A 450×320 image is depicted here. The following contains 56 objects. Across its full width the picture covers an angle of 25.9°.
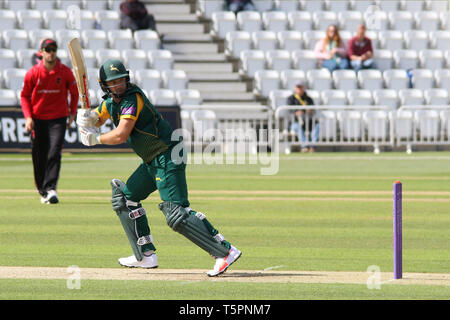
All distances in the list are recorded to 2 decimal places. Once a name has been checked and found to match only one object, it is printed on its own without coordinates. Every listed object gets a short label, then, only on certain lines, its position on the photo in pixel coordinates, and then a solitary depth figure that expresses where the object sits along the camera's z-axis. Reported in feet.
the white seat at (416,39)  96.48
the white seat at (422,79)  92.43
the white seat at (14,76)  82.58
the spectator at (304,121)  82.43
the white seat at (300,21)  95.53
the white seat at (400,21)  98.68
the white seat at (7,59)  84.53
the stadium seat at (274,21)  95.25
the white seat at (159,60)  89.30
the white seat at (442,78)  92.73
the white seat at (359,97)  88.53
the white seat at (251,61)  90.84
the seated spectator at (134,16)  90.63
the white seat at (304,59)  91.45
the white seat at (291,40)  93.20
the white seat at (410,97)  89.92
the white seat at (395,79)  91.76
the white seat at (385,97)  89.30
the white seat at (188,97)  85.71
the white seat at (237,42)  92.48
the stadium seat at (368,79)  91.15
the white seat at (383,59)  94.02
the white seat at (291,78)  89.25
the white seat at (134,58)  87.20
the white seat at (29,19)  89.45
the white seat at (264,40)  92.73
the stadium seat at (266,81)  89.04
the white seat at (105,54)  85.87
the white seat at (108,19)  91.49
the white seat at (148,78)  85.66
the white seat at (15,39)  86.28
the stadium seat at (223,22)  94.53
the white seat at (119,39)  89.30
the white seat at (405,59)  94.31
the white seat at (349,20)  96.68
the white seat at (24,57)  84.38
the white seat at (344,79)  90.38
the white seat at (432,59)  94.53
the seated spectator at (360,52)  90.38
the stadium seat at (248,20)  94.53
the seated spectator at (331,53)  90.09
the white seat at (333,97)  87.66
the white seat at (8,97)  80.89
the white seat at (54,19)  89.76
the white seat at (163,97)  84.23
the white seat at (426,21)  99.19
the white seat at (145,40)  90.53
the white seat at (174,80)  87.81
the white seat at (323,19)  95.81
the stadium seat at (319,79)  89.40
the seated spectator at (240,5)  96.53
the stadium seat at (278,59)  91.15
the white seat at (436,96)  90.38
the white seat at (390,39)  95.50
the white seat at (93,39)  88.48
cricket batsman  25.93
